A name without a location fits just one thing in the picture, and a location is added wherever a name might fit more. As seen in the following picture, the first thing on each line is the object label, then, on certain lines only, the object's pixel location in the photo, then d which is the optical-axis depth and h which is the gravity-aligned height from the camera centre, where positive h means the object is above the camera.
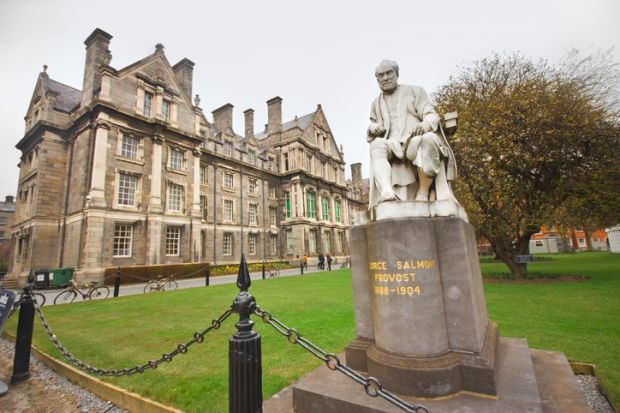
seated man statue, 3.37 +1.20
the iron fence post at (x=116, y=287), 12.52 -1.08
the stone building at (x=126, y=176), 19.14 +6.48
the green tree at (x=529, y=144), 11.98 +4.15
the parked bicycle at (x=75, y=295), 12.07 -1.36
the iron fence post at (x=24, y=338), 4.53 -1.13
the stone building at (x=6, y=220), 49.44 +8.52
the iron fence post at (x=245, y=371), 1.93 -0.78
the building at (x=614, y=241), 39.42 -0.26
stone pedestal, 2.66 -0.63
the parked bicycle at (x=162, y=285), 14.86 -1.40
